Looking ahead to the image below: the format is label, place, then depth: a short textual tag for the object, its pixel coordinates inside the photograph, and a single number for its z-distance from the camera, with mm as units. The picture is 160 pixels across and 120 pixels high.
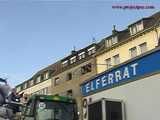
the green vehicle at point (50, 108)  14148
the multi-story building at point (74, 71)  55222
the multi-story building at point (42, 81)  68288
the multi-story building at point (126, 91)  6652
